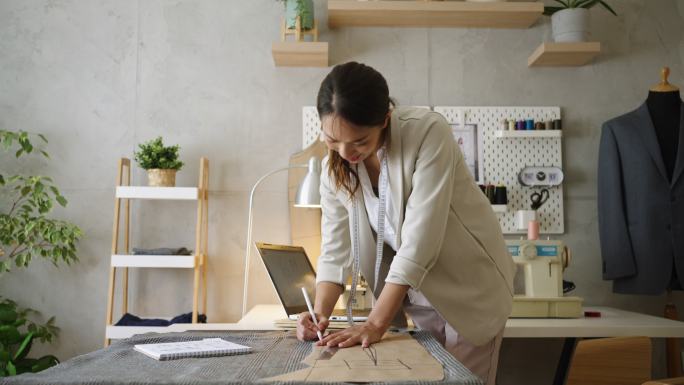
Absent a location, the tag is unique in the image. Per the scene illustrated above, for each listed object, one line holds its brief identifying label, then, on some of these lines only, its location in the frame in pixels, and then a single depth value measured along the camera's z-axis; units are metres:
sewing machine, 2.45
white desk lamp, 2.68
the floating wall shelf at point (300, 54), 2.92
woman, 1.43
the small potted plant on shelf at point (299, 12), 2.96
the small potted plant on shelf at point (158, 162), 2.88
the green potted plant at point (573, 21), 3.02
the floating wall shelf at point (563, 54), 2.98
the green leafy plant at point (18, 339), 2.68
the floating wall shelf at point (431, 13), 2.98
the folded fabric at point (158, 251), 2.83
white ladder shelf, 2.79
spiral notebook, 1.15
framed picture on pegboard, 3.14
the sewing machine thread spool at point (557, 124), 3.09
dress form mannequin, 2.82
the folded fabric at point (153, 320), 2.71
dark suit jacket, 2.71
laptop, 2.15
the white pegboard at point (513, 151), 3.12
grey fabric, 0.94
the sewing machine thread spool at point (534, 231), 2.64
